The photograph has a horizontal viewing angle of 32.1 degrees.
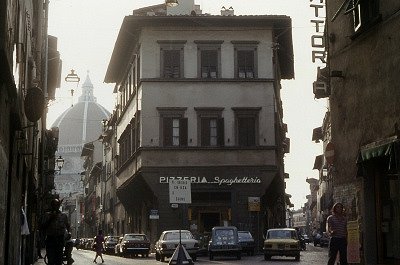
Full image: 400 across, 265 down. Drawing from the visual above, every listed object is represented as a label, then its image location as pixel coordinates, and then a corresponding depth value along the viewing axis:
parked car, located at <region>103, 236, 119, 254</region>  48.94
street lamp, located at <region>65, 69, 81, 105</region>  36.66
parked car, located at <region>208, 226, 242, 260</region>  34.09
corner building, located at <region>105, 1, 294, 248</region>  42.31
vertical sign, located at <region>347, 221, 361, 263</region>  18.22
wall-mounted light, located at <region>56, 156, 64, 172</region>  50.79
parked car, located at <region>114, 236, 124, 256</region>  43.69
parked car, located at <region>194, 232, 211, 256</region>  39.95
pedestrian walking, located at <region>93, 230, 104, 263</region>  33.91
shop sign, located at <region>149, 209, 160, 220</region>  41.28
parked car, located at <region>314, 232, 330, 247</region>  70.99
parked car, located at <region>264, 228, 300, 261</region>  33.34
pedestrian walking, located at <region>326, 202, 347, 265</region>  15.78
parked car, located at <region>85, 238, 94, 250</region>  67.27
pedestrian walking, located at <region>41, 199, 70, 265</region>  16.05
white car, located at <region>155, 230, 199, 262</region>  32.56
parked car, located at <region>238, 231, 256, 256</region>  38.16
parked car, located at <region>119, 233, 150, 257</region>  39.78
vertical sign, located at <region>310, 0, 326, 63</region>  24.64
